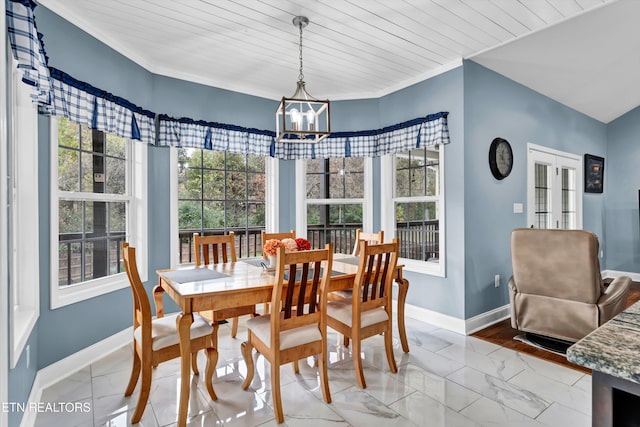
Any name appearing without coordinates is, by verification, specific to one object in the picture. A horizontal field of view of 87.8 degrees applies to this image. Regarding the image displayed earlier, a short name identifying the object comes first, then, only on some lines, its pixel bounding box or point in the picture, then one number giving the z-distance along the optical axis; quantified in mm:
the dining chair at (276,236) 3419
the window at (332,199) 4434
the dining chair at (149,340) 1974
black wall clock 3615
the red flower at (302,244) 2605
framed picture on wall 5273
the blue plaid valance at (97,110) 2404
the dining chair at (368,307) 2373
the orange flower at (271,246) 2484
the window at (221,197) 3787
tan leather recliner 2688
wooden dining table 1953
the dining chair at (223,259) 2723
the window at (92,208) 2637
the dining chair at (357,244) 3145
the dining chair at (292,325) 2010
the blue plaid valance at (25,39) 1650
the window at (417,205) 3711
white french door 4141
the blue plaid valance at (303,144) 3531
